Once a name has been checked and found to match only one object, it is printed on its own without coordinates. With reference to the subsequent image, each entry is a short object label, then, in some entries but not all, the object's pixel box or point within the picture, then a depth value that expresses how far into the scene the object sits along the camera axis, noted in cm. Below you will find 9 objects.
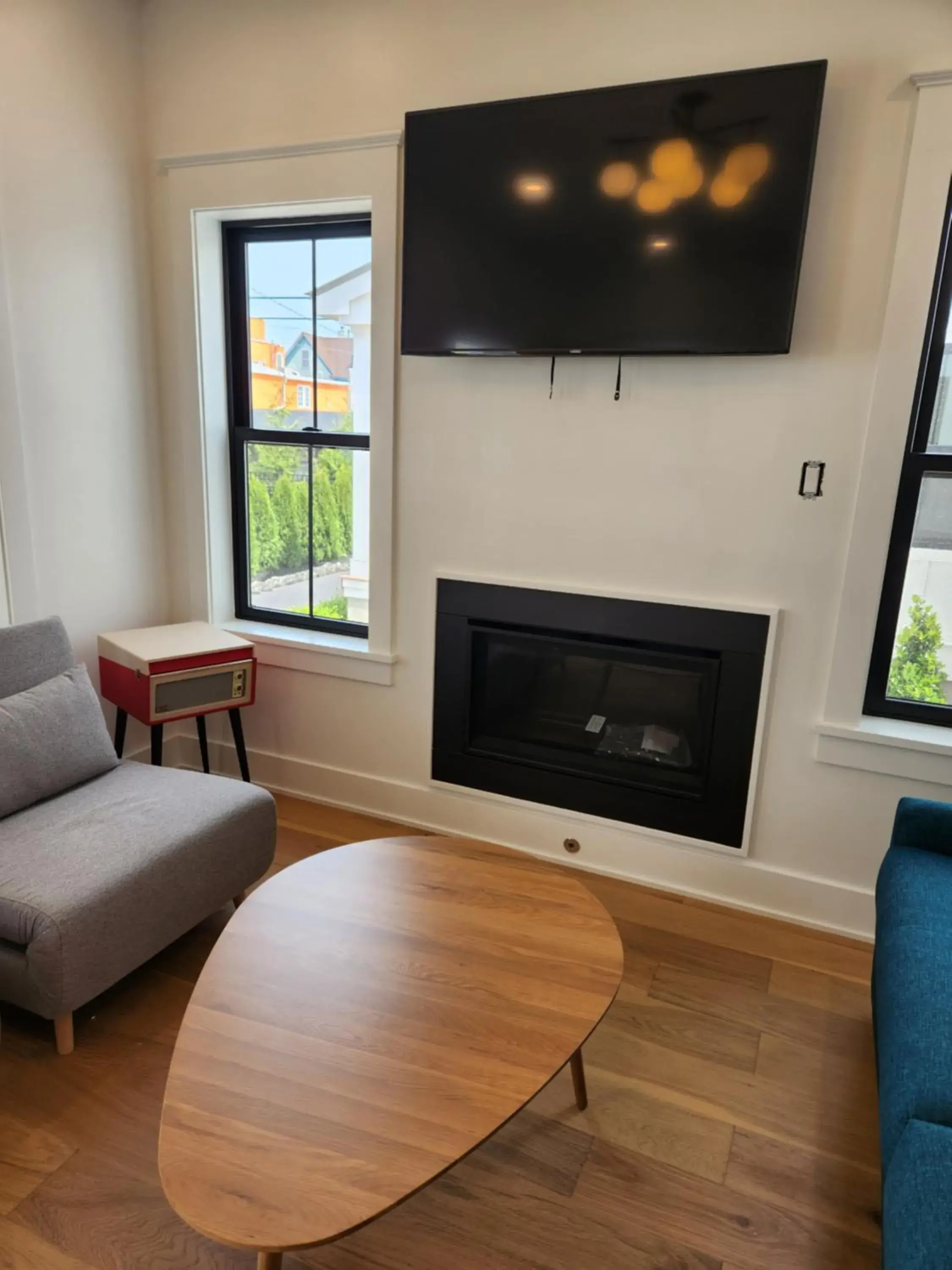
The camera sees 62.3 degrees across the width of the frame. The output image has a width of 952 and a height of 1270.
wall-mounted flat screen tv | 196
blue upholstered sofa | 106
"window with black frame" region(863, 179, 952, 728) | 208
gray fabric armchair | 172
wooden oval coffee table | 108
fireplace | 238
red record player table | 252
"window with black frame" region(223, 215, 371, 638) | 280
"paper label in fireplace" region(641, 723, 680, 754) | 254
